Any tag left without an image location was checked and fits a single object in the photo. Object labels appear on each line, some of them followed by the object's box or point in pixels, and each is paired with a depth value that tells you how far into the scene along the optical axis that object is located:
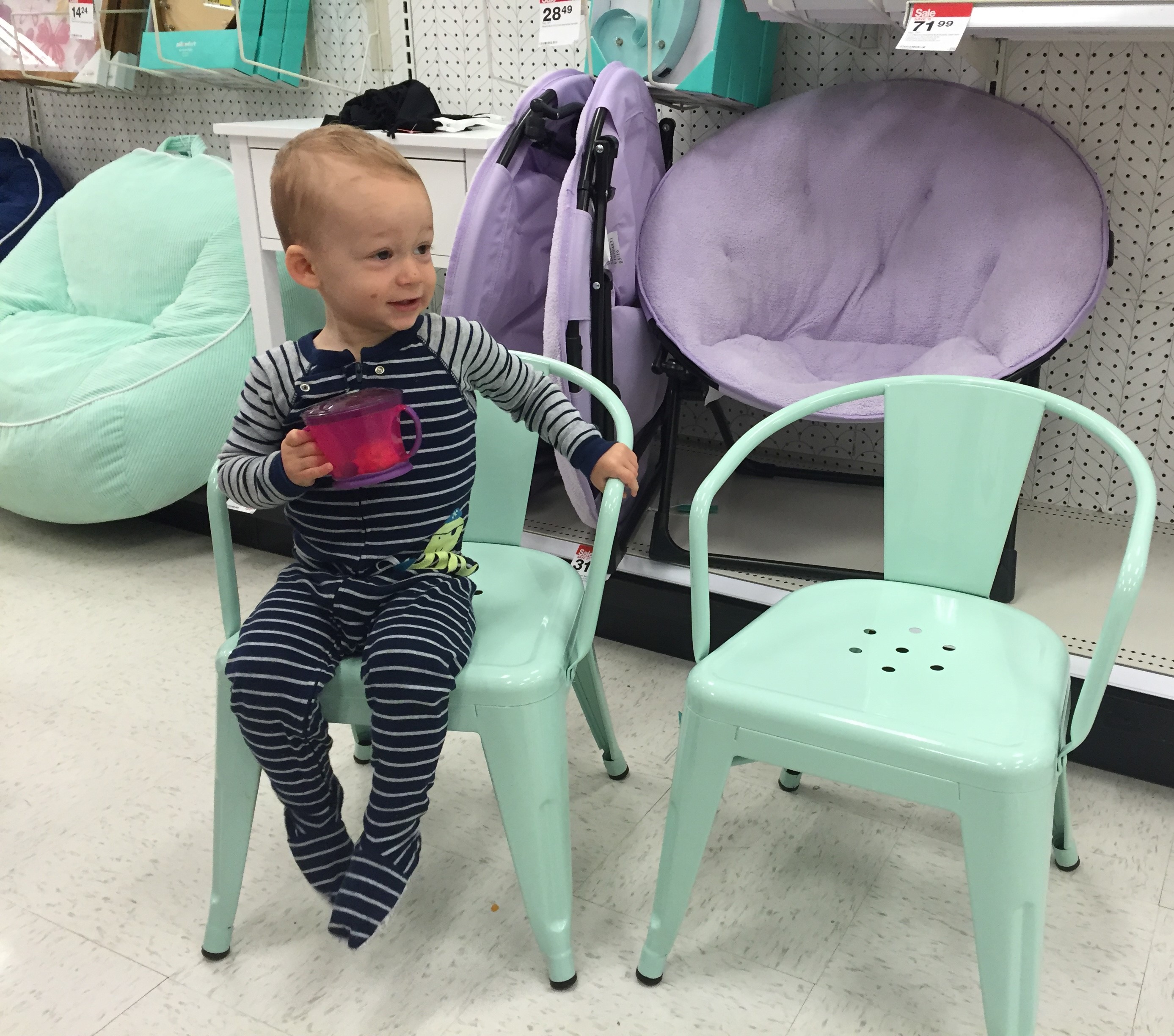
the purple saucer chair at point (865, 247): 1.78
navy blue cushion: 3.06
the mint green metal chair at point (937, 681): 1.00
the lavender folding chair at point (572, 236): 1.72
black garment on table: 2.02
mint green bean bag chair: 2.25
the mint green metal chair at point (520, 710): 1.14
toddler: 1.10
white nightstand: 1.91
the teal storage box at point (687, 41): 1.95
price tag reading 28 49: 1.88
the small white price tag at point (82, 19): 2.77
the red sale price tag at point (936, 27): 1.47
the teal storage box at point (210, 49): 2.50
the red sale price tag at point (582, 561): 1.92
